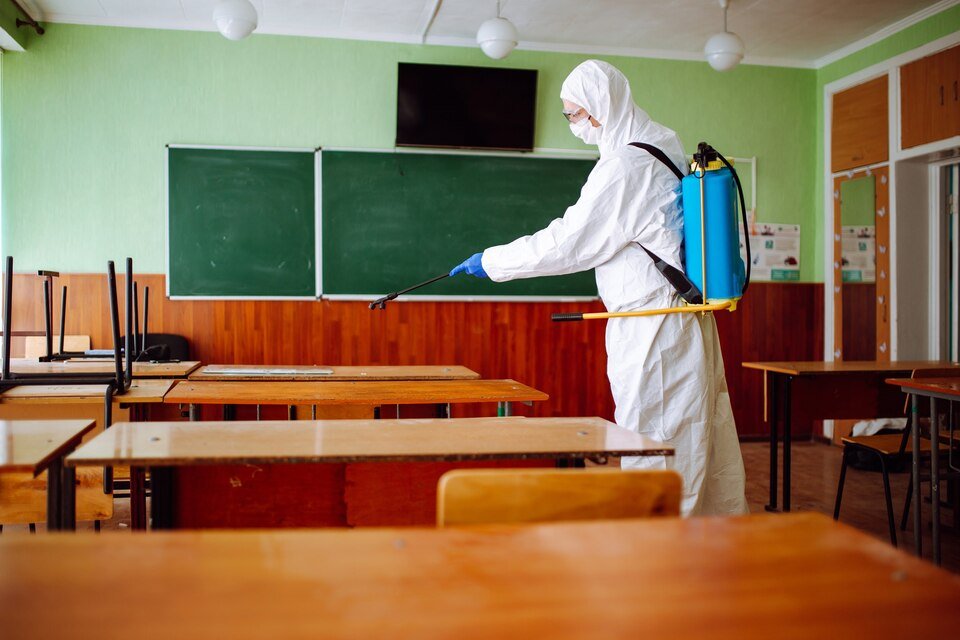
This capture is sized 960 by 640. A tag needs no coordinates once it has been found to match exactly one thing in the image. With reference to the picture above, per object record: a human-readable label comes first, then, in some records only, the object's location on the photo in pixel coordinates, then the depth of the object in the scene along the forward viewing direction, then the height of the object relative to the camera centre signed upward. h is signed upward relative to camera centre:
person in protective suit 2.40 +0.06
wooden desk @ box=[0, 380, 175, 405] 2.43 -0.26
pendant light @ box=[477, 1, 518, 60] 4.08 +1.53
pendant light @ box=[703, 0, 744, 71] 4.23 +1.52
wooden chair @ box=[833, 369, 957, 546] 2.91 -0.52
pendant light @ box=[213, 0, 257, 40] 3.65 +1.46
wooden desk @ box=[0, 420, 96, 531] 1.39 -0.27
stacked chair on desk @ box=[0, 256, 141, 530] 2.41 -0.20
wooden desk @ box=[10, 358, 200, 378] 2.76 -0.20
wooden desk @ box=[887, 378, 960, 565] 2.53 -0.37
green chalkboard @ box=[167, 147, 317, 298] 4.53 +0.57
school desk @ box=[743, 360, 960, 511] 3.50 -0.36
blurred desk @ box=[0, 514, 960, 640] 0.78 -0.31
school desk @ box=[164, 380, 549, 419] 2.42 -0.26
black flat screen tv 4.70 +1.34
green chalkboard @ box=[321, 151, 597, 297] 4.70 +0.68
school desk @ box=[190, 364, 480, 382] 2.98 -0.24
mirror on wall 4.99 +0.35
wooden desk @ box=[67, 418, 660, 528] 1.49 -0.27
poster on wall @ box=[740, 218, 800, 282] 5.34 +0.48
